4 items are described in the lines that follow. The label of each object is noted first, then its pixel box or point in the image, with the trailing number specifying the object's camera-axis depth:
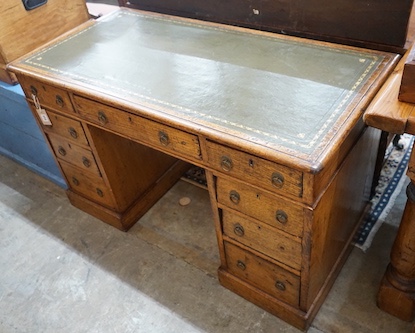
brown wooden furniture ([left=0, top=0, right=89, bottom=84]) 1.93
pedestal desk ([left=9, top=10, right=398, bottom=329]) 1.14
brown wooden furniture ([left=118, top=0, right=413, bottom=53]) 1.34
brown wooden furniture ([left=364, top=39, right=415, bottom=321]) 1.01
